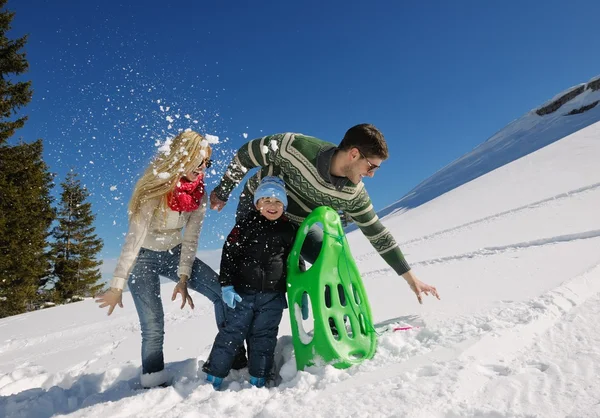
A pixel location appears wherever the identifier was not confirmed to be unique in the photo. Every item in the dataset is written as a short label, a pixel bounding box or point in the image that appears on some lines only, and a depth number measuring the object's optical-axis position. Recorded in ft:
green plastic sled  7.38
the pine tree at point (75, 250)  62.95
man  8.57
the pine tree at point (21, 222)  40.52
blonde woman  8.34
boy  8.08
